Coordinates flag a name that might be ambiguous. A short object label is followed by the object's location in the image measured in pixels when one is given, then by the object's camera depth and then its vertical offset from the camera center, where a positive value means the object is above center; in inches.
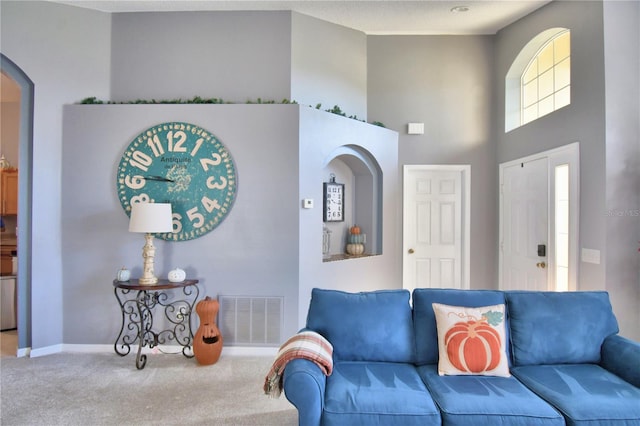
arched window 138.6 +58.9
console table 133.3 -39.4
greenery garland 139.9 +44.8
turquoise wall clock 136.3 +14.3
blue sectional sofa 66.6 -34.9
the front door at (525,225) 142.2 -4.2
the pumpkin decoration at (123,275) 127.1 -22.1
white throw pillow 79.0 -28.7
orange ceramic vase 124.0 -43.5
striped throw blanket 74.8 -30.8
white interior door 178.5 -6.8
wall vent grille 136.9 -40.9
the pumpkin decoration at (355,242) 170.2 -13.4
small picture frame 167.5 +5.8
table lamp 120.3 -3.6
